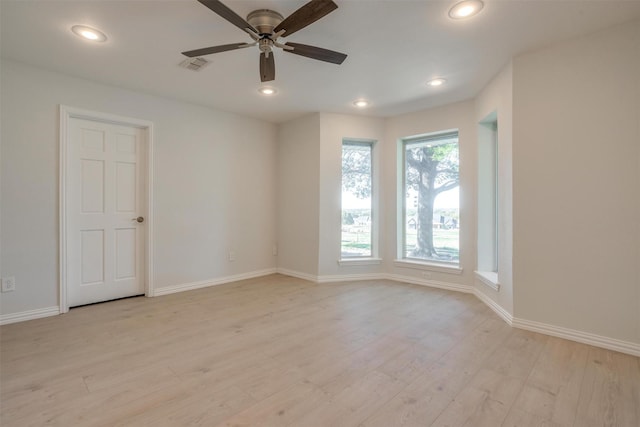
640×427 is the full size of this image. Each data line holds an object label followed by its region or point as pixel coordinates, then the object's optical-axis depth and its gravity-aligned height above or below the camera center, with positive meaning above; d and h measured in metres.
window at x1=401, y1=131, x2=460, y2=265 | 4.21 +0.24
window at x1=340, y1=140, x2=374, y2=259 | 4.72 +0.20
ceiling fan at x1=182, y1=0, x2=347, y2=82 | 1.83 +1.26
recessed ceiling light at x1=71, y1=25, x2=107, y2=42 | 2.37 +1.48
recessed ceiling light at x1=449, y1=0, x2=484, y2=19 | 2.04 +1.44
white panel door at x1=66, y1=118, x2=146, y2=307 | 3.34 +0.04
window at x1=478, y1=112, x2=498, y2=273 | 3.77 +0.25
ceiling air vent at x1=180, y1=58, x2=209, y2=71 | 2.87 +1.48
